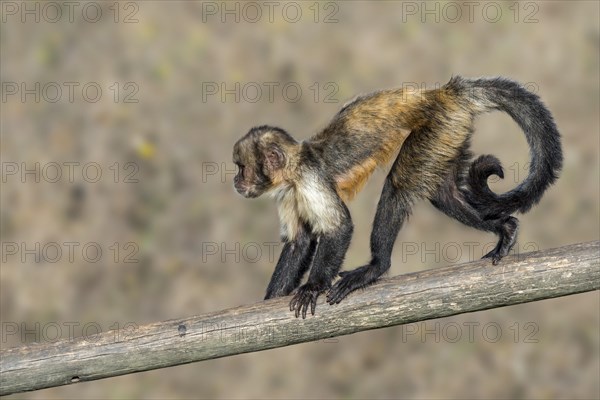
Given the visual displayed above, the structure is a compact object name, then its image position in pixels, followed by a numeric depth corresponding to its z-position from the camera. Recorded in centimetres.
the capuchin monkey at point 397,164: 1196
